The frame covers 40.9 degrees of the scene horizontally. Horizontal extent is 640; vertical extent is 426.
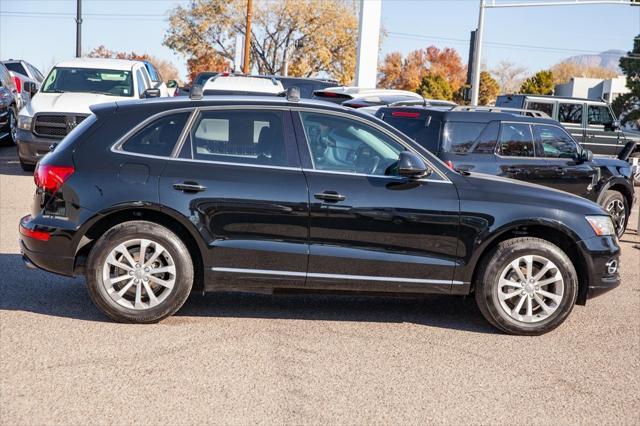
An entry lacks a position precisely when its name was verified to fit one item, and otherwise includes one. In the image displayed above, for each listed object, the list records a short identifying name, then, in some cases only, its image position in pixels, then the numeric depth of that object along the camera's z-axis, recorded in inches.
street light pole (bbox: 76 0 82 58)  1286.9
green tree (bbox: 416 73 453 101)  2765.7
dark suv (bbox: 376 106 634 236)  395.5
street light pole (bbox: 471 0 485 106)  1428.4
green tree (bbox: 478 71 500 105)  2906.0
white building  3420.3
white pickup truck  595.5
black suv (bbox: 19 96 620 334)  248.5
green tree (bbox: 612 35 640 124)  2221.9
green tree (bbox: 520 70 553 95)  2226.9
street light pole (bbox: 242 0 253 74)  1436.0
